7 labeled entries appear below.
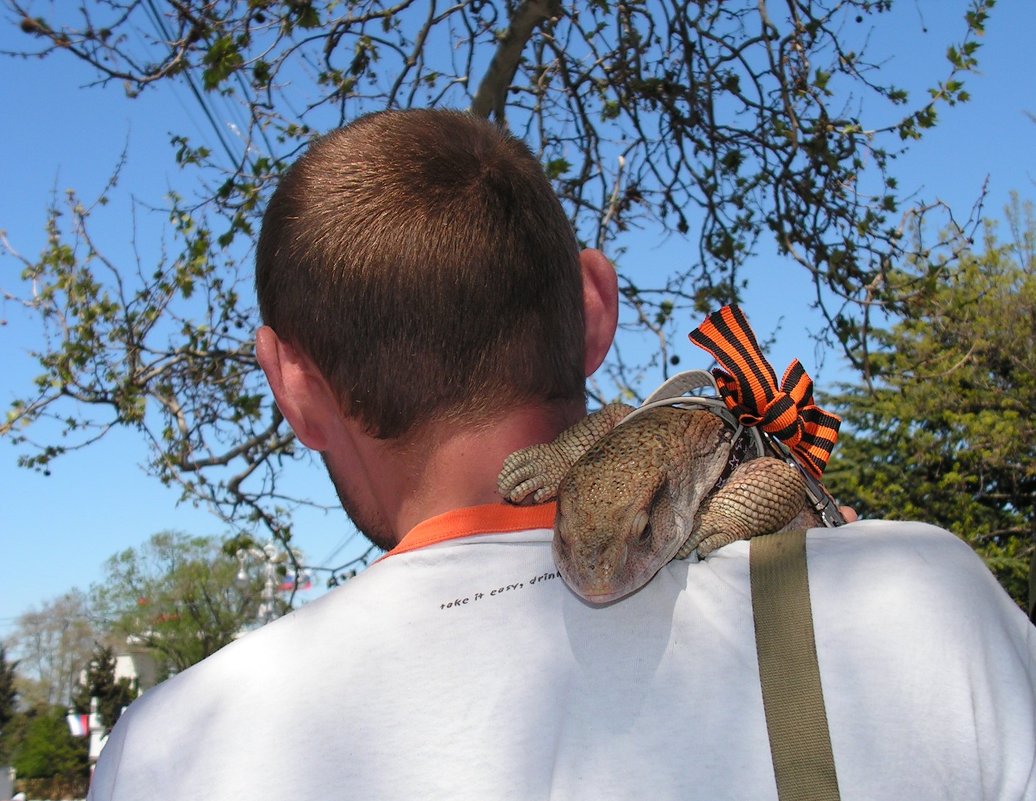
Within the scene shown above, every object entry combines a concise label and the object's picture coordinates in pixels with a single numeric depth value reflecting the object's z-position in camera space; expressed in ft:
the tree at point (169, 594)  151.59
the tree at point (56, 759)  138.10
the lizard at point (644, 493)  4.55
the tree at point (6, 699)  137.69
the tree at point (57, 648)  169.78
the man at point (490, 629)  3.89
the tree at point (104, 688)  132.45
